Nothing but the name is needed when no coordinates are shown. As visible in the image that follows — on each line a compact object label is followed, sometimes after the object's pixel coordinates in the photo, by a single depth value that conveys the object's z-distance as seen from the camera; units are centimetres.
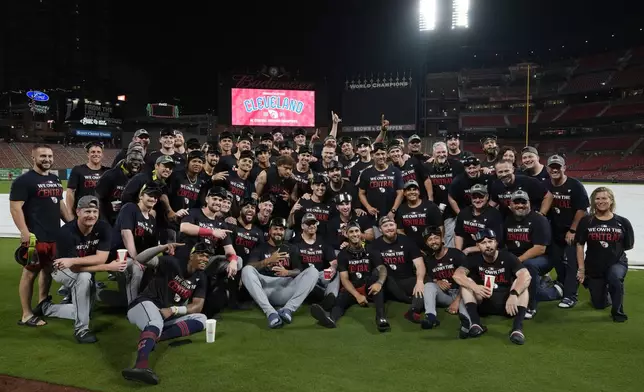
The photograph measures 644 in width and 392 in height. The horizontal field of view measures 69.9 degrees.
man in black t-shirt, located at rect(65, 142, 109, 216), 754
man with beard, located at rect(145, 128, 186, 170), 797
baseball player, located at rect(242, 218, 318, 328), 629
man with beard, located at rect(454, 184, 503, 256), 680
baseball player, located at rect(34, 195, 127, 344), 536
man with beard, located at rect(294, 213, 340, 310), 670
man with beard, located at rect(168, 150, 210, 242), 727
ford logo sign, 6450
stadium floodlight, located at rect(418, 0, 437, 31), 4791
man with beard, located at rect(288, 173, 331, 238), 760
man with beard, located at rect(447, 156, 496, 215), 769
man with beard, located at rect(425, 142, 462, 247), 809
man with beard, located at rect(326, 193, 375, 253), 727
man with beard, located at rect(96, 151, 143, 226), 721
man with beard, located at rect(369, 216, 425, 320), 659
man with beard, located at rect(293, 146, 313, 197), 842
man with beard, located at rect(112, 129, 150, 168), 788
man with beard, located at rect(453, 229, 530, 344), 555
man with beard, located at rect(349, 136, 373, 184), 870
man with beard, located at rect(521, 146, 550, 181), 752
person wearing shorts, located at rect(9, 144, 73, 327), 586
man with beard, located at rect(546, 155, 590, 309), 708
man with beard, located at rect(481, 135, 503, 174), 826
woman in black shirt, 637
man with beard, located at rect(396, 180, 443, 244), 717
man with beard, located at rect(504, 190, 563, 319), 656
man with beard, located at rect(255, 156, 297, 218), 823
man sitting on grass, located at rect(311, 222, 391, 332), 642
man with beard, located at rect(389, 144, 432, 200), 844
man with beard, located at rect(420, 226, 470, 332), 618
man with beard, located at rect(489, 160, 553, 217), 722
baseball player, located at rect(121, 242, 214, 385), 524
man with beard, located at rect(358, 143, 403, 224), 800
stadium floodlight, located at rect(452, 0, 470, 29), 4809
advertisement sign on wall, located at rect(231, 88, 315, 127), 4028
